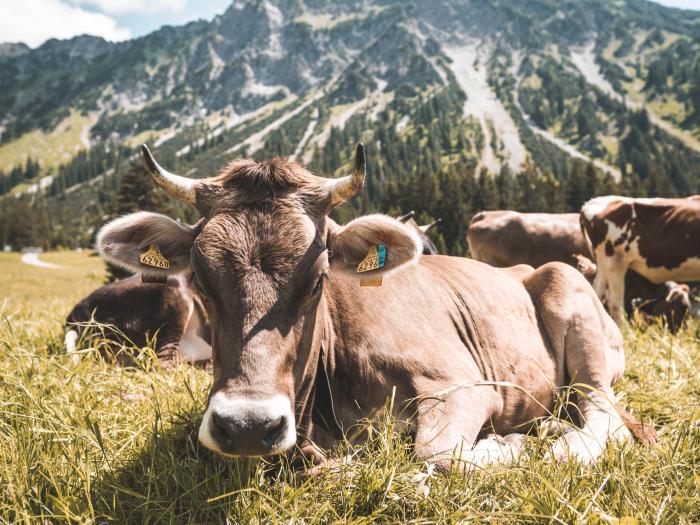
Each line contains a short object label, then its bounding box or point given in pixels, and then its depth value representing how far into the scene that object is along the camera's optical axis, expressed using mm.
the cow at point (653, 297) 9453
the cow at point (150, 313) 6562
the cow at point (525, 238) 15141
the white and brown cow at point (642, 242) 10273
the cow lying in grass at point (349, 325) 2549
